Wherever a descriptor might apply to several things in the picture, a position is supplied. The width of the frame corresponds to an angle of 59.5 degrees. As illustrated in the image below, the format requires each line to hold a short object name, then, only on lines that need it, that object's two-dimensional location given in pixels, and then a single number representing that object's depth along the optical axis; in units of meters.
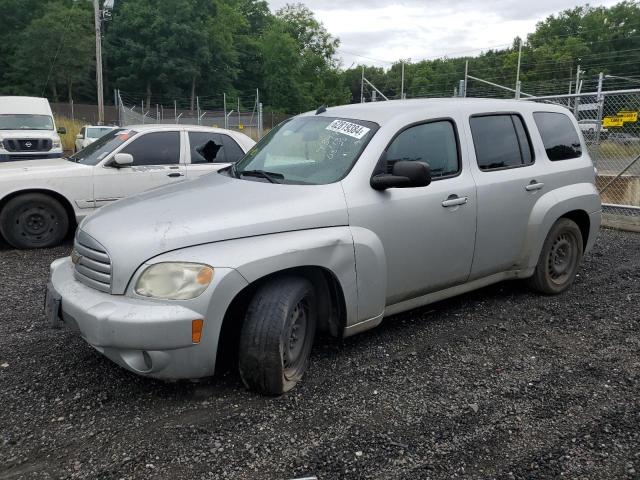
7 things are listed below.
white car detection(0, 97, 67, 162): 14.11
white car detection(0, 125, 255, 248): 6.98
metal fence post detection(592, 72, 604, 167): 9.19
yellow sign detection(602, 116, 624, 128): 9.46
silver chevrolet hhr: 3.03
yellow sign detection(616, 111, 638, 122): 9.28
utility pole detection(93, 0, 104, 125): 24.55
